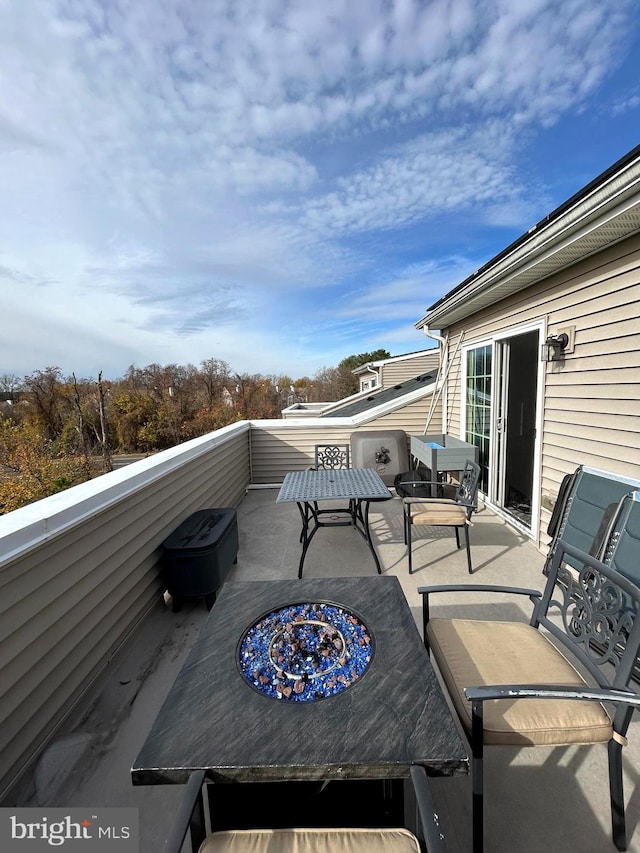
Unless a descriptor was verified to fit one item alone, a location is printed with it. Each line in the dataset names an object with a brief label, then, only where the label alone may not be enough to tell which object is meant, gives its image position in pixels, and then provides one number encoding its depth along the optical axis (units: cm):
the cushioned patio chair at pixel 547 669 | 108
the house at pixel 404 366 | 1173
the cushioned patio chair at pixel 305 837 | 82
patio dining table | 278
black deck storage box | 238
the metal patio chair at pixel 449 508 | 294
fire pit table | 88
